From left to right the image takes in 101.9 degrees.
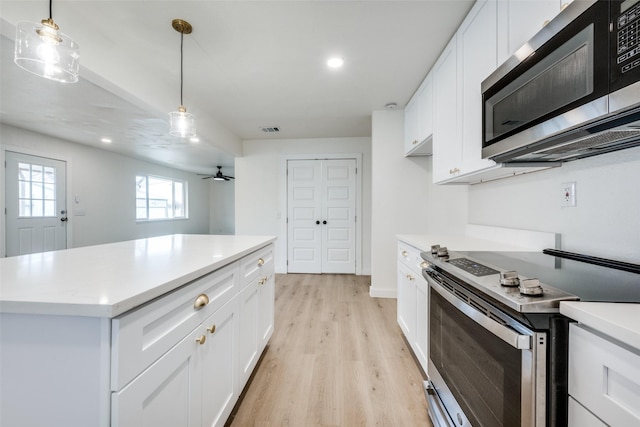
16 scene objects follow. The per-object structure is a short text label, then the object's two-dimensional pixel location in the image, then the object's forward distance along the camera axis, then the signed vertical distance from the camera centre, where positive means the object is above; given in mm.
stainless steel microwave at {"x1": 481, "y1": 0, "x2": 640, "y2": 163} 687 +418
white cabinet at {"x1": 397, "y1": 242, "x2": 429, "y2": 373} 1680 -645
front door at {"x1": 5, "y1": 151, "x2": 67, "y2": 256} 3879 +115
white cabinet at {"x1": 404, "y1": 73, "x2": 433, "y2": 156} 2431 +977
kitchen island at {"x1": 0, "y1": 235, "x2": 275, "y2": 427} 641 -361
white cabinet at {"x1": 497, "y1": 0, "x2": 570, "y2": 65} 1084 +890
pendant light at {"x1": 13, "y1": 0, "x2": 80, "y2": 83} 1197 +776
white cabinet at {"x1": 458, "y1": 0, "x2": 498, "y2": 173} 1465 +897
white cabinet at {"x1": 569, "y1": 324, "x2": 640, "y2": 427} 510 -359
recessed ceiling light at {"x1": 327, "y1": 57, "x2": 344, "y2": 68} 2250 +1334
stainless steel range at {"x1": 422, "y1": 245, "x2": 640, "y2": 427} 679 -357
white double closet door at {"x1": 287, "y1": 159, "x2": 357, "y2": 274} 4664 -54
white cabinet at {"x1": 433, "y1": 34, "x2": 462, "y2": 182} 1859 +759
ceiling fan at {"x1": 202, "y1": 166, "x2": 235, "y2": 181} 7327 +1024
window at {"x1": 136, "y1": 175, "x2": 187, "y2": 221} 6355 +373
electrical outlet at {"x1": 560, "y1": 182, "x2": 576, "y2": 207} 1282 +103
